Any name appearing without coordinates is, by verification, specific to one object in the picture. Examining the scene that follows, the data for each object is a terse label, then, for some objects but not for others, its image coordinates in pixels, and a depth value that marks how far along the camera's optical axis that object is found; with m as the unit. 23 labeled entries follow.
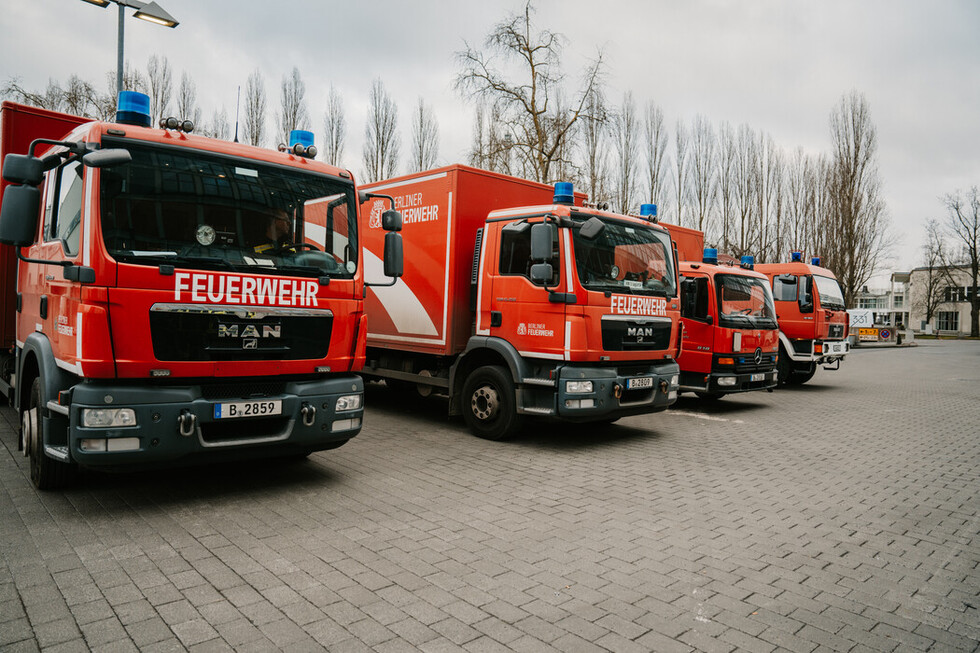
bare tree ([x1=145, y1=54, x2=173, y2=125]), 24.19
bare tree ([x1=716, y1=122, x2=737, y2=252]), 32.38
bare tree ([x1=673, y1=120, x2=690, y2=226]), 31.69
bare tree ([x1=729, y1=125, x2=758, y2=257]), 32.84
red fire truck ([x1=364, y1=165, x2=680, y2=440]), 6.96
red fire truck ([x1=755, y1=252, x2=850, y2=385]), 14.06
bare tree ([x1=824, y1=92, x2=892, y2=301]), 34.03
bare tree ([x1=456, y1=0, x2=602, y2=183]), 20.73
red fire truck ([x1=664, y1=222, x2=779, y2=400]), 10.34
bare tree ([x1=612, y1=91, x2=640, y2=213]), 28.94
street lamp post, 10.39
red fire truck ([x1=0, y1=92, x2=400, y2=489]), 4.24
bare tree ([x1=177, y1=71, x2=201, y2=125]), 24.58
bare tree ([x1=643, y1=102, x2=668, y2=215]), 30.45
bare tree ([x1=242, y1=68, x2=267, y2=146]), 25.72
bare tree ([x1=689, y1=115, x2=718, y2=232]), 31.81
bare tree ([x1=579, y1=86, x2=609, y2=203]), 21.44
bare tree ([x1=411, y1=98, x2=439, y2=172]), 30.91
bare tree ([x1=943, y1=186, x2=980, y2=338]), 60.84
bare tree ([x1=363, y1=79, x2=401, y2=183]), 30.58
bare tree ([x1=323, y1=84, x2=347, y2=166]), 30.30
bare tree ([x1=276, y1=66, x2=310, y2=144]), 28.06
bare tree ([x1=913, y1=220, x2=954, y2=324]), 64.38
